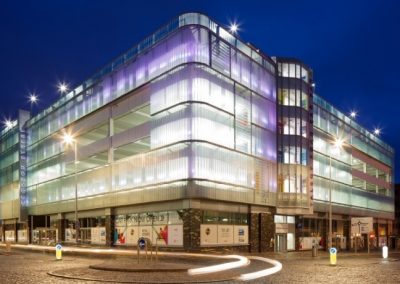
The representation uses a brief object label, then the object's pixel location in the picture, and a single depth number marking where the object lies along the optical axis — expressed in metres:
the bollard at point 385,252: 38.81
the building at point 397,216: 115.50
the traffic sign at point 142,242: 25.27
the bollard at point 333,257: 28.93
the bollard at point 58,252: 31.59
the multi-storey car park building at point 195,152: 43.44
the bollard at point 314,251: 42.53
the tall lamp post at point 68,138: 43.62
